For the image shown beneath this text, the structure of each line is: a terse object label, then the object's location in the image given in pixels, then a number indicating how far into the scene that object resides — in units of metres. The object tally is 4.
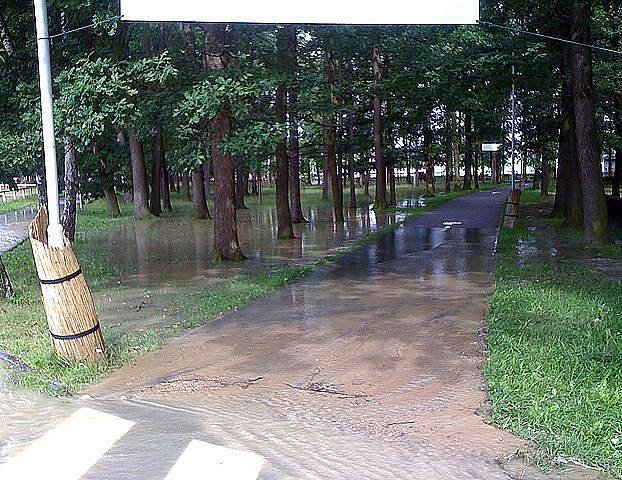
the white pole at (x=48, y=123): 7.04
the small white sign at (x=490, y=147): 24.14
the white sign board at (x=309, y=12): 8.22
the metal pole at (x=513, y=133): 26.44
